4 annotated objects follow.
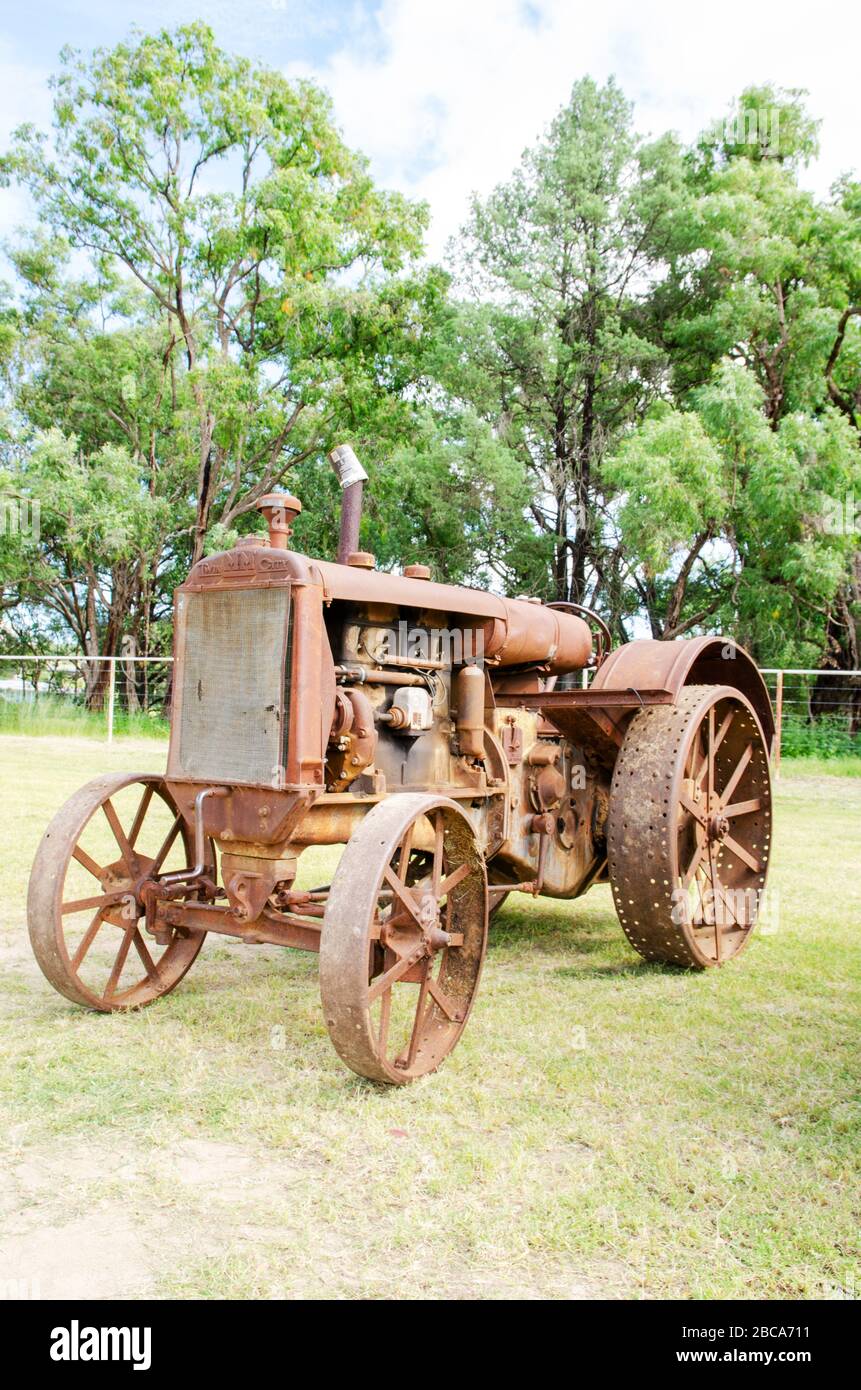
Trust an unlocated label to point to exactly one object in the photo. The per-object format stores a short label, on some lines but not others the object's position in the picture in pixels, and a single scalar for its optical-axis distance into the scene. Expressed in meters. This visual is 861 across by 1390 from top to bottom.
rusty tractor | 3.62
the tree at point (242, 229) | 19.14
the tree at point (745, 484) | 14.51
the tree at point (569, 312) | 19.25
